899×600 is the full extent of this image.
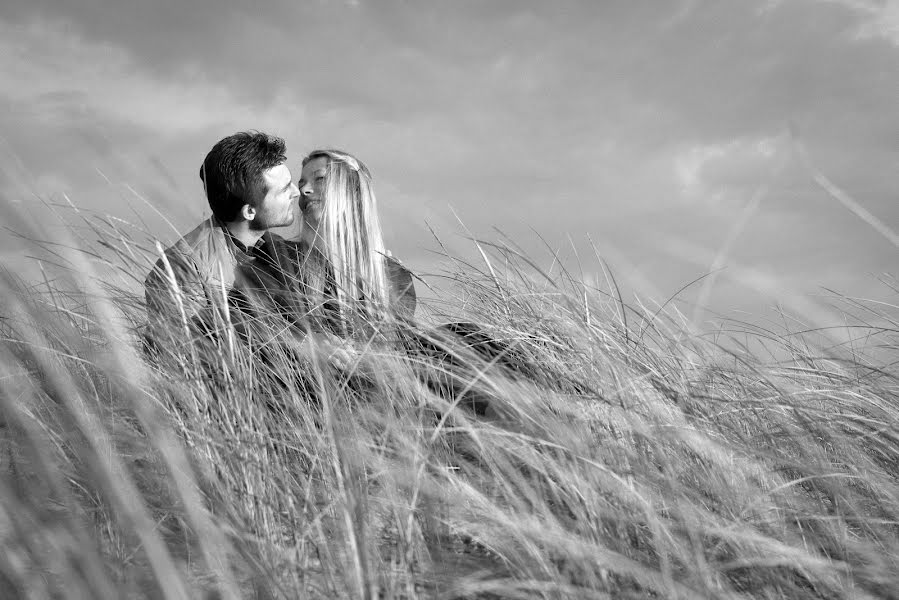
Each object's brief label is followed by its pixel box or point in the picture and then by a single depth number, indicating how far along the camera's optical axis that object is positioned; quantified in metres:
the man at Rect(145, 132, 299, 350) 2.14
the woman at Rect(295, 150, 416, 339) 1.69
